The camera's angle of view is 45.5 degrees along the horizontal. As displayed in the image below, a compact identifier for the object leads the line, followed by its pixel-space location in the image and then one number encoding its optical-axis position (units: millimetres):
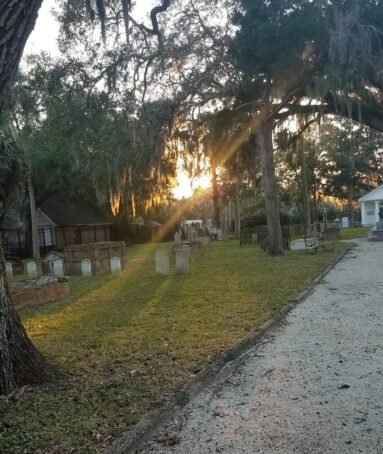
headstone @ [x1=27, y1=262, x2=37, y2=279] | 16062
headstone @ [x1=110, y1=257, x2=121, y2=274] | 15305
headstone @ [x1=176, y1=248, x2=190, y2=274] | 14297
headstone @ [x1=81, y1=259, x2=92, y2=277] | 15633
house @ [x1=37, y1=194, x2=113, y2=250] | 33281
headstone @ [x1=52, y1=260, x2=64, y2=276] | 14854
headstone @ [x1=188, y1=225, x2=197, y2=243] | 37200
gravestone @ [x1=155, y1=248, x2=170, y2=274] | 14116
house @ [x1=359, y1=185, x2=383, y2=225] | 47844
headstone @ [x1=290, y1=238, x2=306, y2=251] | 21408
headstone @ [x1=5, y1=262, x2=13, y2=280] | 16491
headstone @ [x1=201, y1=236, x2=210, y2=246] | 30045
